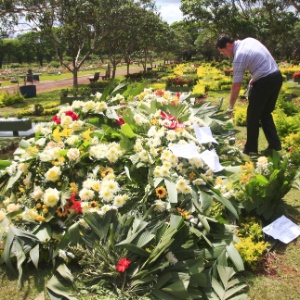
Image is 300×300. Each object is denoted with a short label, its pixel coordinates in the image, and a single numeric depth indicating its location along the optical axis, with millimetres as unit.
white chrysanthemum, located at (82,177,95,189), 2923
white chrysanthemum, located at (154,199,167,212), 2818
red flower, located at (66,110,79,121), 3820
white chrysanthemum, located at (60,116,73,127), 3705
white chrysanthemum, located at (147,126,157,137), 3484
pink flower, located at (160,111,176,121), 3877
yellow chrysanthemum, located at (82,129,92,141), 3442
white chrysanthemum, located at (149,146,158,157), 3213
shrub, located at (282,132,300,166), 4625
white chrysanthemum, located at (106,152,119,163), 3174
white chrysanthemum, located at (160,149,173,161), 3105
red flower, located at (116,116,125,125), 3914
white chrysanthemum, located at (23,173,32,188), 3215
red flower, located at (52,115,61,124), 3887
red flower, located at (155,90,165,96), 5006
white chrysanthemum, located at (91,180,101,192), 2881
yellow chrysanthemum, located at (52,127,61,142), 3396
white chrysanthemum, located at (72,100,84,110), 4060
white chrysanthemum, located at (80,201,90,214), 2784
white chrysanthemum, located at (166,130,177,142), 3454
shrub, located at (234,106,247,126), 7598
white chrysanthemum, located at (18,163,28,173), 3256
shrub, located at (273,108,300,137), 5782
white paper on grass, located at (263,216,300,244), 3053
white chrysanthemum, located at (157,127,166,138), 3447
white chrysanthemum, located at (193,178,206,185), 3061
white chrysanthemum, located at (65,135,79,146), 3341
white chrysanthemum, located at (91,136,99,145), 3414
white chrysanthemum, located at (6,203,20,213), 3055
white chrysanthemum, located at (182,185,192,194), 2912
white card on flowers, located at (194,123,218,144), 3596
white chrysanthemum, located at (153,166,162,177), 2976
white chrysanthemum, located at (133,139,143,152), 3242
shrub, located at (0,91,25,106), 14297
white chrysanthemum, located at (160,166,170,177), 2959
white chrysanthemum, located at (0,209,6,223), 3020
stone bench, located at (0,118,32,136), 7168
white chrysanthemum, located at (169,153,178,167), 3100
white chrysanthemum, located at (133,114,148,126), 3701
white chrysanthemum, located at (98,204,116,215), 2742
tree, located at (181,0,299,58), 21891
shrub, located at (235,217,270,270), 2754
